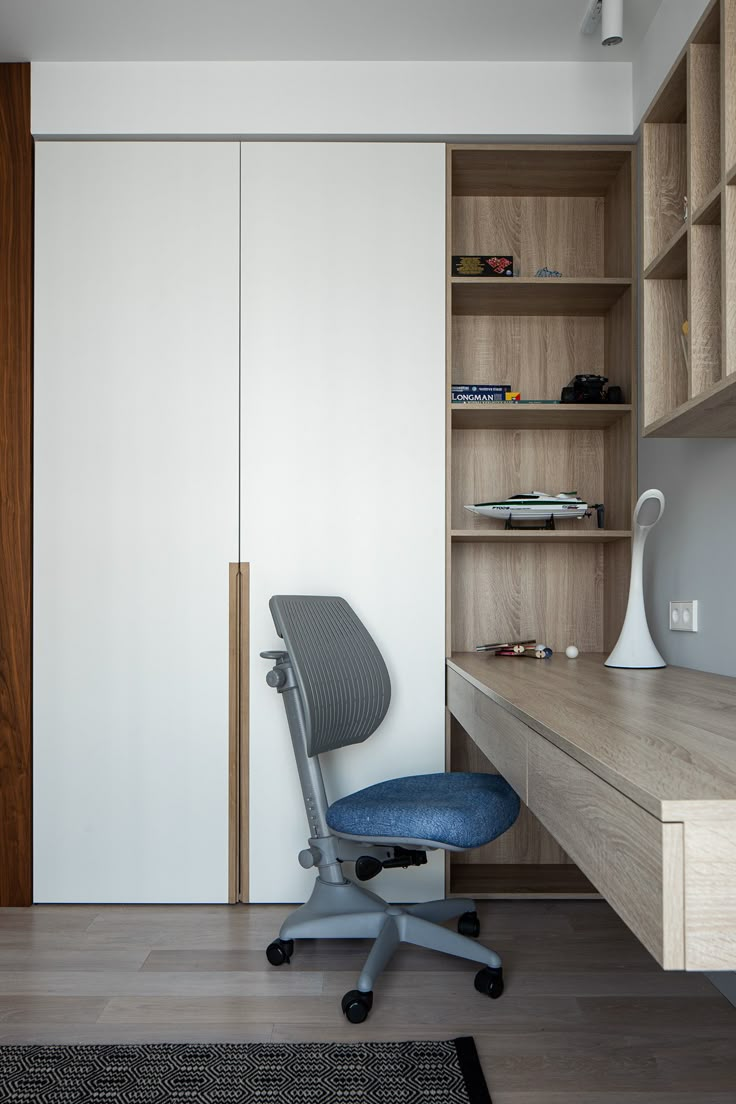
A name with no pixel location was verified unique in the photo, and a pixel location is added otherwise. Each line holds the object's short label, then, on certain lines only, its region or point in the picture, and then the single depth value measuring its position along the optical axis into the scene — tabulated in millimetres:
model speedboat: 2678
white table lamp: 2231
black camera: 2785
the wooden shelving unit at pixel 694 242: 1573
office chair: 2021
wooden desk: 800
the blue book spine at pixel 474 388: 2867
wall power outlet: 2268
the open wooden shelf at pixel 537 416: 2727
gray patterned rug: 1641
